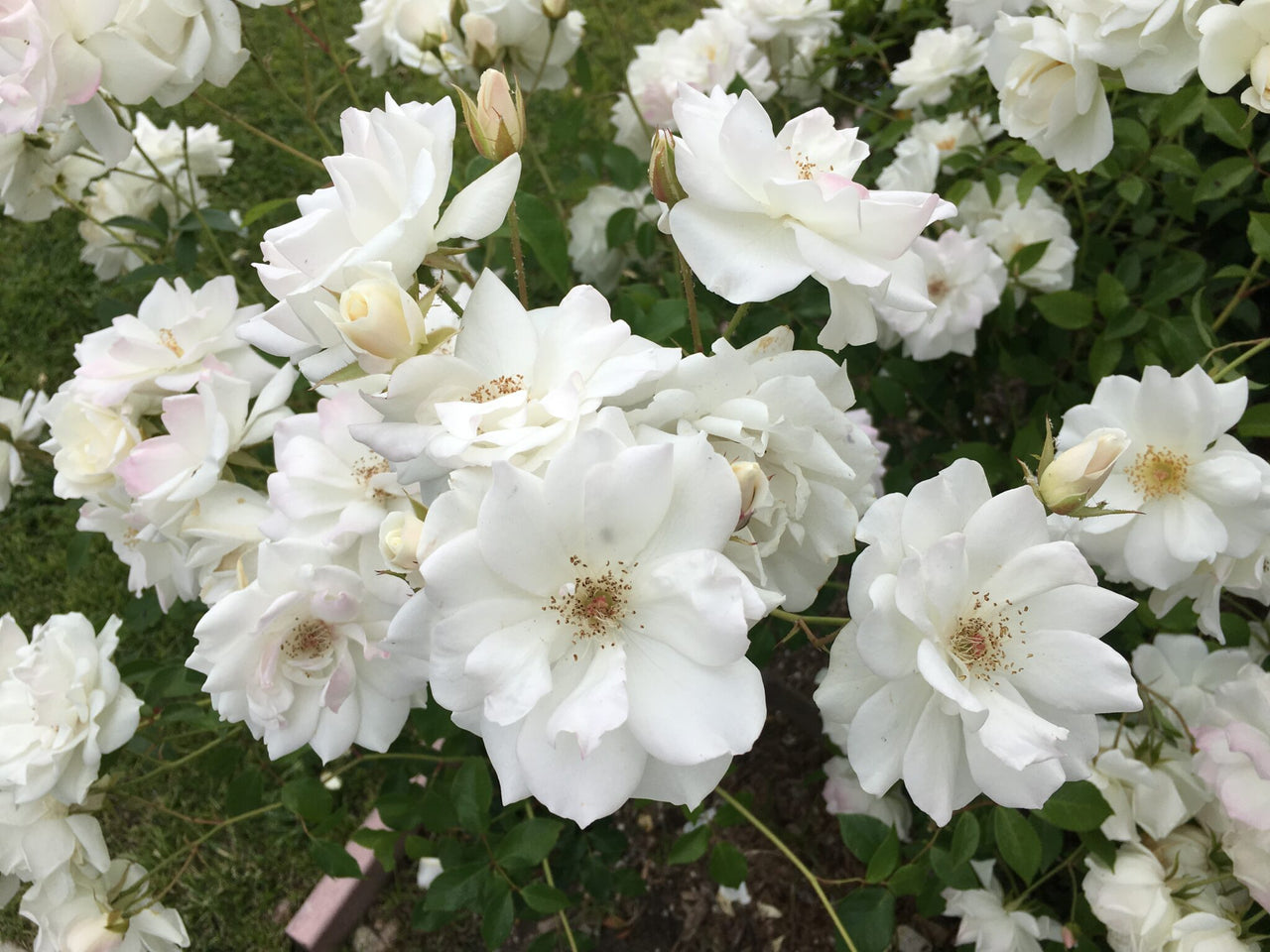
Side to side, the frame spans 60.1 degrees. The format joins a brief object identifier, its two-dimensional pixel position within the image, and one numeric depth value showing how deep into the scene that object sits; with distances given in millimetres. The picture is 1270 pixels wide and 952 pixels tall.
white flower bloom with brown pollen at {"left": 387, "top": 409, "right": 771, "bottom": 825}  255
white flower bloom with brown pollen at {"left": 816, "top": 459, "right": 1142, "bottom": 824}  285
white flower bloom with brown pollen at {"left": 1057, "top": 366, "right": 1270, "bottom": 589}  381
